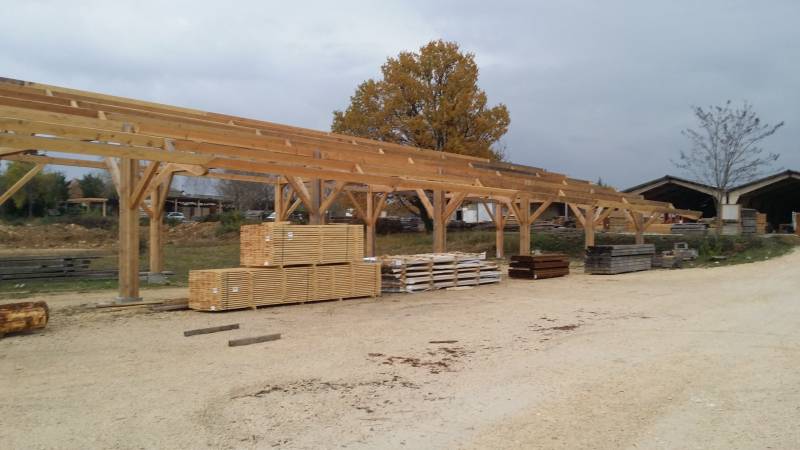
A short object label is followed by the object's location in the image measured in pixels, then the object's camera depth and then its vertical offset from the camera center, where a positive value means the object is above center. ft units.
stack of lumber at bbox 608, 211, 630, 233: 121.60 +2.13
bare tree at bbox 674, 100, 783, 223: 108.78 +14.58
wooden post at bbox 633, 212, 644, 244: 84.33 +1.06
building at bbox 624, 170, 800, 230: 116.37 +8.89
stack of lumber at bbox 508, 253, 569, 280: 64.39 -3.65
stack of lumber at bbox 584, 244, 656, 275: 69.36 -3.09
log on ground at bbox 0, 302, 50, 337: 29.30 -4.26
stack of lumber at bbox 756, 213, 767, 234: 109.25 +2.00
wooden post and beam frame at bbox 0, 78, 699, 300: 35.58 +5.43
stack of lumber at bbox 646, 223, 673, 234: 123.85 +1.16
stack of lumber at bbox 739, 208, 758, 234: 99.25 +1.79
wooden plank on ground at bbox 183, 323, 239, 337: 30.07 -5.08
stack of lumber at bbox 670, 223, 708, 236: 103.12 +0.84
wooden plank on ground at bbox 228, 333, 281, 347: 27.43 -5.10
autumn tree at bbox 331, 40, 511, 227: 104.88 +22.40
